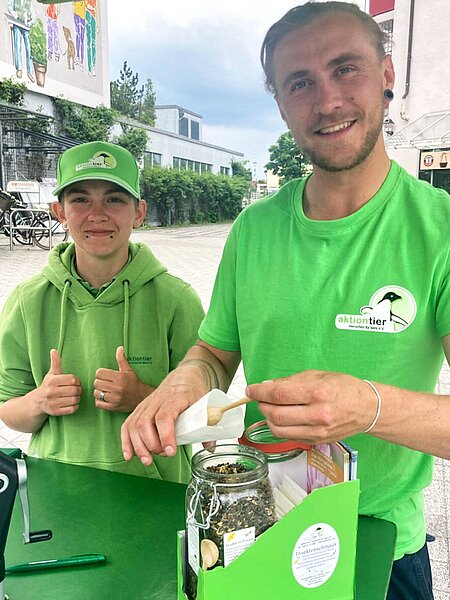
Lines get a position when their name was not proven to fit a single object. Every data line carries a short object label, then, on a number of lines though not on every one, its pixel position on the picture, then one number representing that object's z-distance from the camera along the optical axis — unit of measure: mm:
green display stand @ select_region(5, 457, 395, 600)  805
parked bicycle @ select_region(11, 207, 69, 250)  10867
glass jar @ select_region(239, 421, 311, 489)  747
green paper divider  559
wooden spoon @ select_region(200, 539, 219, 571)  573
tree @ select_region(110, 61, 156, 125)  23297
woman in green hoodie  1323
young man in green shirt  911
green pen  845
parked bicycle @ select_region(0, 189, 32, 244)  11227
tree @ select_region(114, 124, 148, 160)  20544
